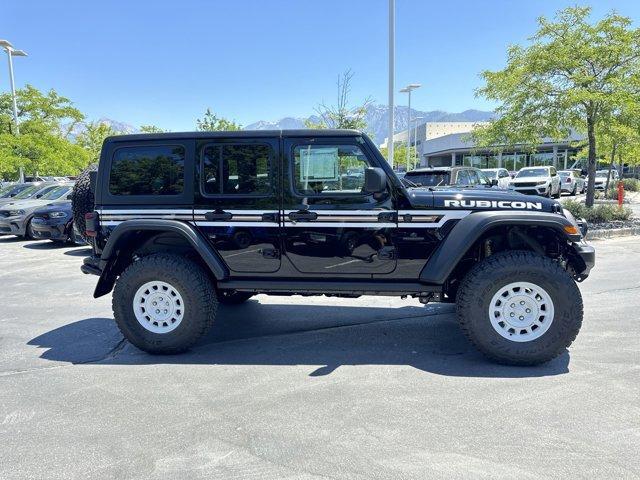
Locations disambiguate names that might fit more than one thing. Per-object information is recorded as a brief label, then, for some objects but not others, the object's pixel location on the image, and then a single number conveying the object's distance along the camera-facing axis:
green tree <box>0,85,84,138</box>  22.36
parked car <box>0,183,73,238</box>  12.62
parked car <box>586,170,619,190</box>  27.92
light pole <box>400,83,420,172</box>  28.42
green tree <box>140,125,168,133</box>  43.41
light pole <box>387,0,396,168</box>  12.88
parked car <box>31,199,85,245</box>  11.53
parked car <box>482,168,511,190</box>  24.61
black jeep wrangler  3.96
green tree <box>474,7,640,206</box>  11.17
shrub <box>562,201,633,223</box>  12.86
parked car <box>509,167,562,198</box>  20.86
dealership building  41.25
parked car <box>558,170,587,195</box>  24.98
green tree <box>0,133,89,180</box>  19.94
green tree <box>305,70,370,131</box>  15.09
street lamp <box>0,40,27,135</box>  21.35
